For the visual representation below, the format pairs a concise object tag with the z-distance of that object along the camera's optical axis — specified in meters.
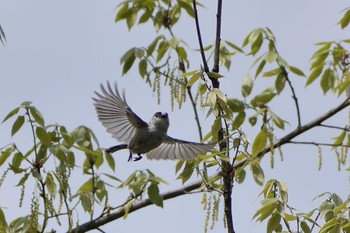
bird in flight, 15.31
